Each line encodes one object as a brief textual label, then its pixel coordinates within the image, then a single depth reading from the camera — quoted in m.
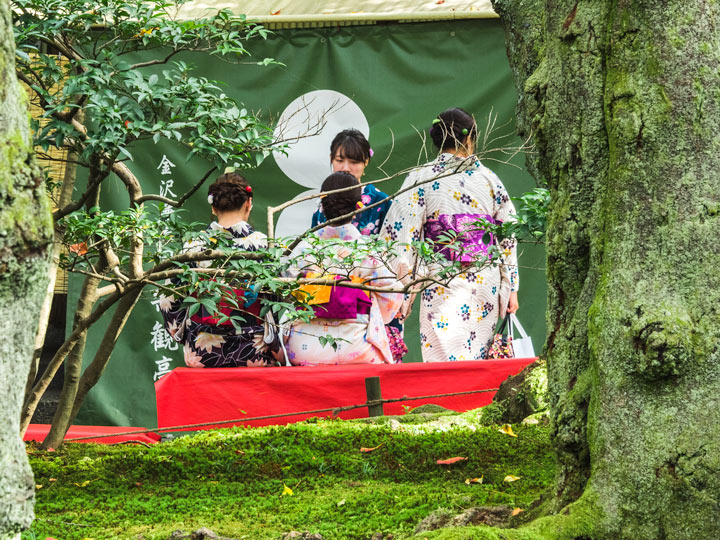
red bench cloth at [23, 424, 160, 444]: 12.05
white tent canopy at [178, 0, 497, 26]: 14.79
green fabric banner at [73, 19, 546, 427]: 15.16
